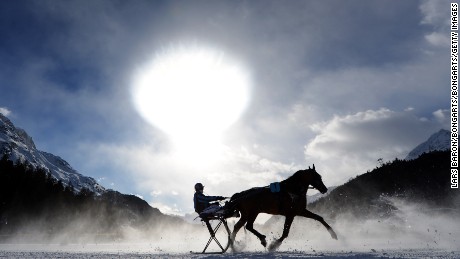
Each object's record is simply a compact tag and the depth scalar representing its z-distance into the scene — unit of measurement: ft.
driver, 45.90
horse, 45.19
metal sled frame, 46.21
